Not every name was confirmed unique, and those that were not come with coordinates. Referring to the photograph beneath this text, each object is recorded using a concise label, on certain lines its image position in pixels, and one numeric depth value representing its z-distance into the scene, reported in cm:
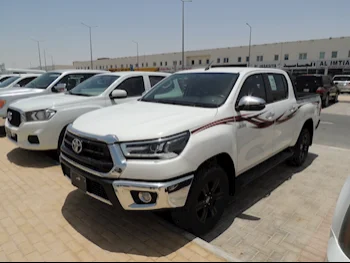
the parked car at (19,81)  1160
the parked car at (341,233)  214
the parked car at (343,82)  2553
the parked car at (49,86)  810
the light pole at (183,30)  3418
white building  4319
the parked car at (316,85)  1625
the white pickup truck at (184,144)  271
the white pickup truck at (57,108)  520
